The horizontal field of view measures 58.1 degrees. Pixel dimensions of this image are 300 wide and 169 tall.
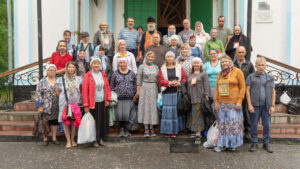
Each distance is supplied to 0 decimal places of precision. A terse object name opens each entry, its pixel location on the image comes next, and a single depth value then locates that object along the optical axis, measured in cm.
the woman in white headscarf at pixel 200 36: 639
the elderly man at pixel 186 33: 661
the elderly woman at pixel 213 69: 536
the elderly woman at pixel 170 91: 534
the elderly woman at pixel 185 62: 551
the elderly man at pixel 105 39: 664
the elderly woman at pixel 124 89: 552
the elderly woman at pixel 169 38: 650
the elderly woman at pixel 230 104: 477
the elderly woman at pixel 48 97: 521
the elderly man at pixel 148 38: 647
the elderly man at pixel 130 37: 666
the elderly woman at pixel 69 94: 508
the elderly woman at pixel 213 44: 615
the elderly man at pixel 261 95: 483
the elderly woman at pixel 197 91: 520
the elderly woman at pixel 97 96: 507
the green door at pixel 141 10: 916
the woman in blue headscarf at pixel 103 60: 599
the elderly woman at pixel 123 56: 587
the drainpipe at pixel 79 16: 861
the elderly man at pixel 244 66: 520
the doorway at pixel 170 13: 1021
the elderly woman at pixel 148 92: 545
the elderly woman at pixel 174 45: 604
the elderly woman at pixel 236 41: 631
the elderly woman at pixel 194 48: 593
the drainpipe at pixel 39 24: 562
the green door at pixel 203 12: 921
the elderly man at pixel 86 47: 615
